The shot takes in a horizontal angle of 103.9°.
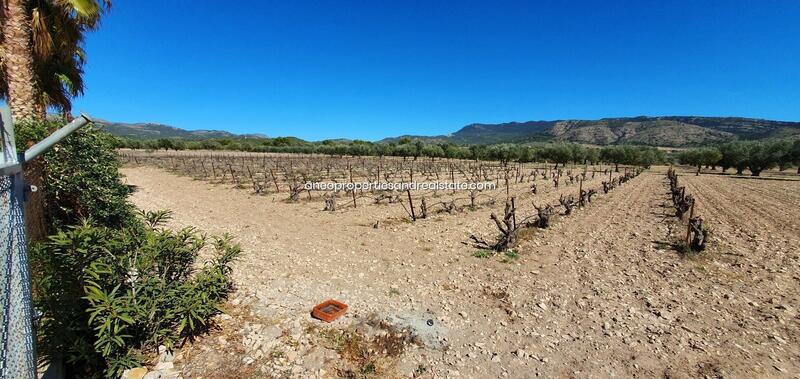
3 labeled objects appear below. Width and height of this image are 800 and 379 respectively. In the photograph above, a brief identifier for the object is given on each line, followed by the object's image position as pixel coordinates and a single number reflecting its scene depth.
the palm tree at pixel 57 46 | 6.73
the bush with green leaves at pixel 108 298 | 3.27
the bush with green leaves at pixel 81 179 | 6.10
